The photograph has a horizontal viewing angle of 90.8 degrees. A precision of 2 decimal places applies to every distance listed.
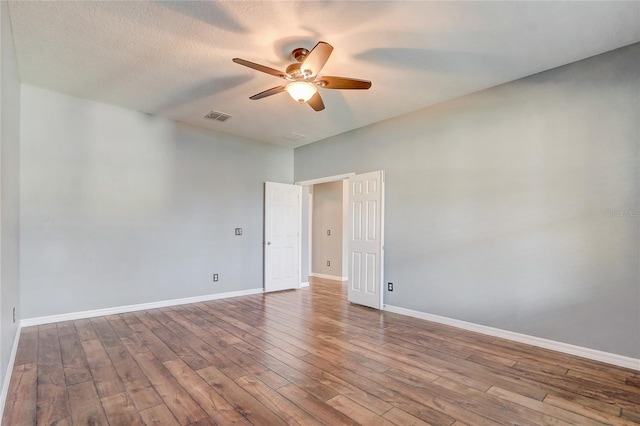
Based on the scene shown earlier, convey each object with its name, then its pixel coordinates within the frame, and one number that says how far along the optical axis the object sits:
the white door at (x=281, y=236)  5.92
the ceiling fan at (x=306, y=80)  2.55
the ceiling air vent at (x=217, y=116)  4.56
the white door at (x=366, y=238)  4.74
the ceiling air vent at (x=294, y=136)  5.53
